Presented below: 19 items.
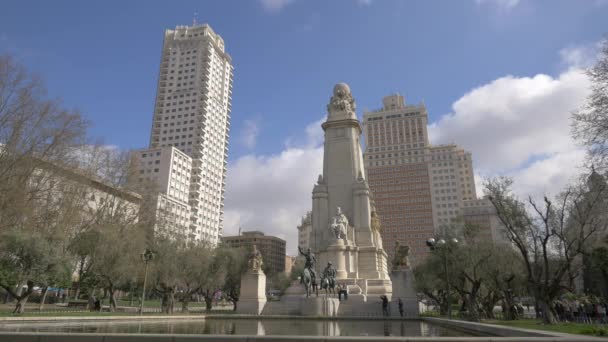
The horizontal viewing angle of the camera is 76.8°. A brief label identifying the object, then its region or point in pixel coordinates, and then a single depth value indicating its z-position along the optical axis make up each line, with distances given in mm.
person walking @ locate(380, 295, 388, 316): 25641
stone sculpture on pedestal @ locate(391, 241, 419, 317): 26500
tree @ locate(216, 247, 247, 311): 45275
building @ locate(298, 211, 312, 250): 148775
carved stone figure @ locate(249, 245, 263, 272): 30734
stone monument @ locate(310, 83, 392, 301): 33938
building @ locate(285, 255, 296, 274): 170775
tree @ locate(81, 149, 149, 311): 29766
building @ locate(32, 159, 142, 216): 29281
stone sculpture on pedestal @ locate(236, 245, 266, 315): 28469
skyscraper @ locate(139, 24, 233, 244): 102562
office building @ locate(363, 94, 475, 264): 113312
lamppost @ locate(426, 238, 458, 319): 22297
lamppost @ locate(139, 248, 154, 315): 26828
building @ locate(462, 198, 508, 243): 115694
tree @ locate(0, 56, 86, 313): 24516
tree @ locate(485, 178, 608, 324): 20484
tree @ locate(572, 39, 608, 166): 16927
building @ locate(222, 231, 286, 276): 142250
